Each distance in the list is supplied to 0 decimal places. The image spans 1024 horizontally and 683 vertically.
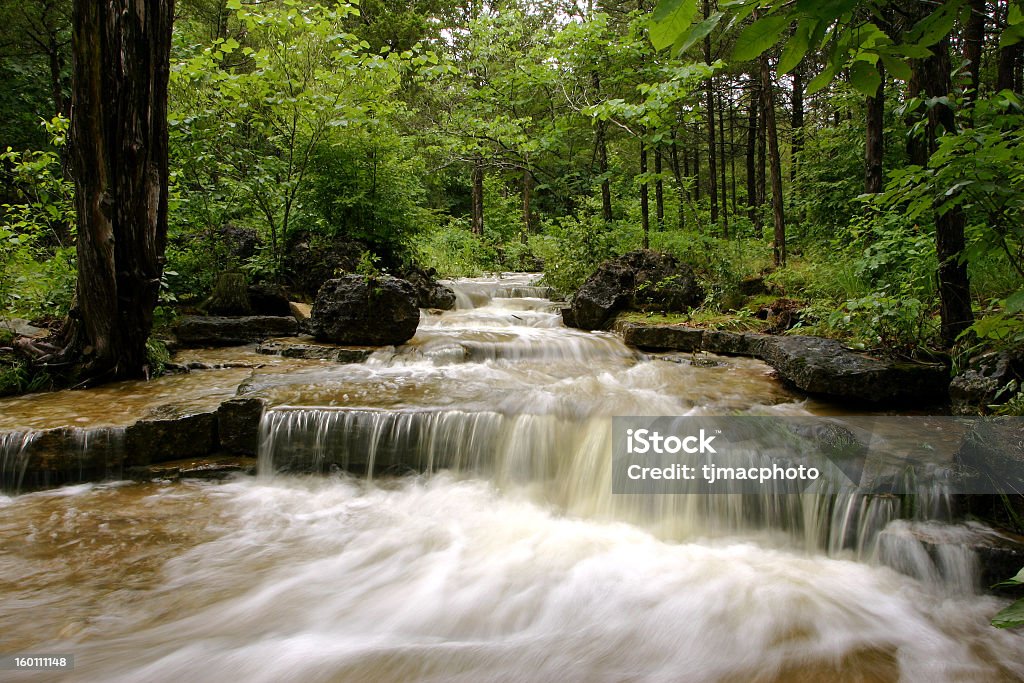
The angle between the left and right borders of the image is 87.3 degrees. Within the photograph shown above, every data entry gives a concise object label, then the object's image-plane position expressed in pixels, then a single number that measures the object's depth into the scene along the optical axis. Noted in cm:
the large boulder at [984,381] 396
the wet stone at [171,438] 441
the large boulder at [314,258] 946
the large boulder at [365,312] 775
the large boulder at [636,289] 880
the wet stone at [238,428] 469
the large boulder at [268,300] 845
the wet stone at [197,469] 439
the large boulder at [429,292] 1055
